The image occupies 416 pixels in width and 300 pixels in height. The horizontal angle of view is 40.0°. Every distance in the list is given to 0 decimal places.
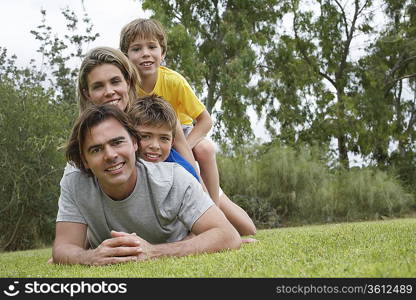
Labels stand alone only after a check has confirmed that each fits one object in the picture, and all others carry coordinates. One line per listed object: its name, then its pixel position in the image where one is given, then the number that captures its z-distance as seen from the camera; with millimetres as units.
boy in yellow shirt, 5430
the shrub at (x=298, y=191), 12297
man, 3611
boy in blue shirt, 4516
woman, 4543
